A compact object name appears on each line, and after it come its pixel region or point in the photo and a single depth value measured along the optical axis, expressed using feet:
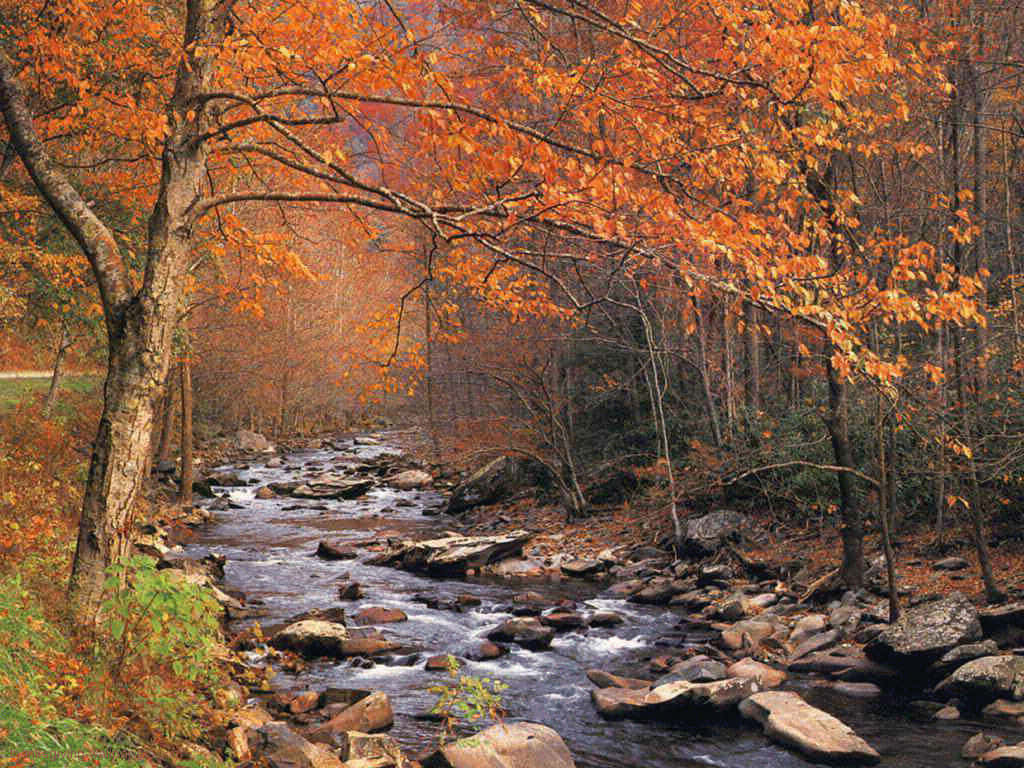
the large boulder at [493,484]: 72.74
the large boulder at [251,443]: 111.65
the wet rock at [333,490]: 81.05
